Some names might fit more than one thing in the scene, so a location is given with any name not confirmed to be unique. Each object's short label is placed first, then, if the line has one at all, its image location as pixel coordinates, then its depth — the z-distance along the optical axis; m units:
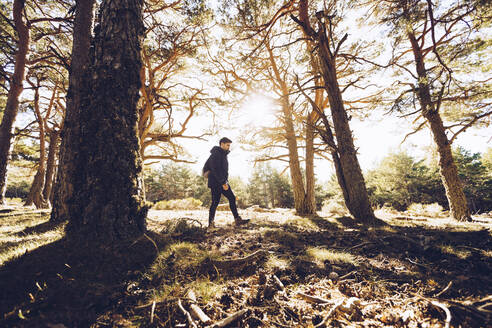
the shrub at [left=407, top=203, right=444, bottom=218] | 13.23
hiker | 4.37
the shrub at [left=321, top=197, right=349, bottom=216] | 14.24
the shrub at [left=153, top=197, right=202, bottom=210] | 13.70
